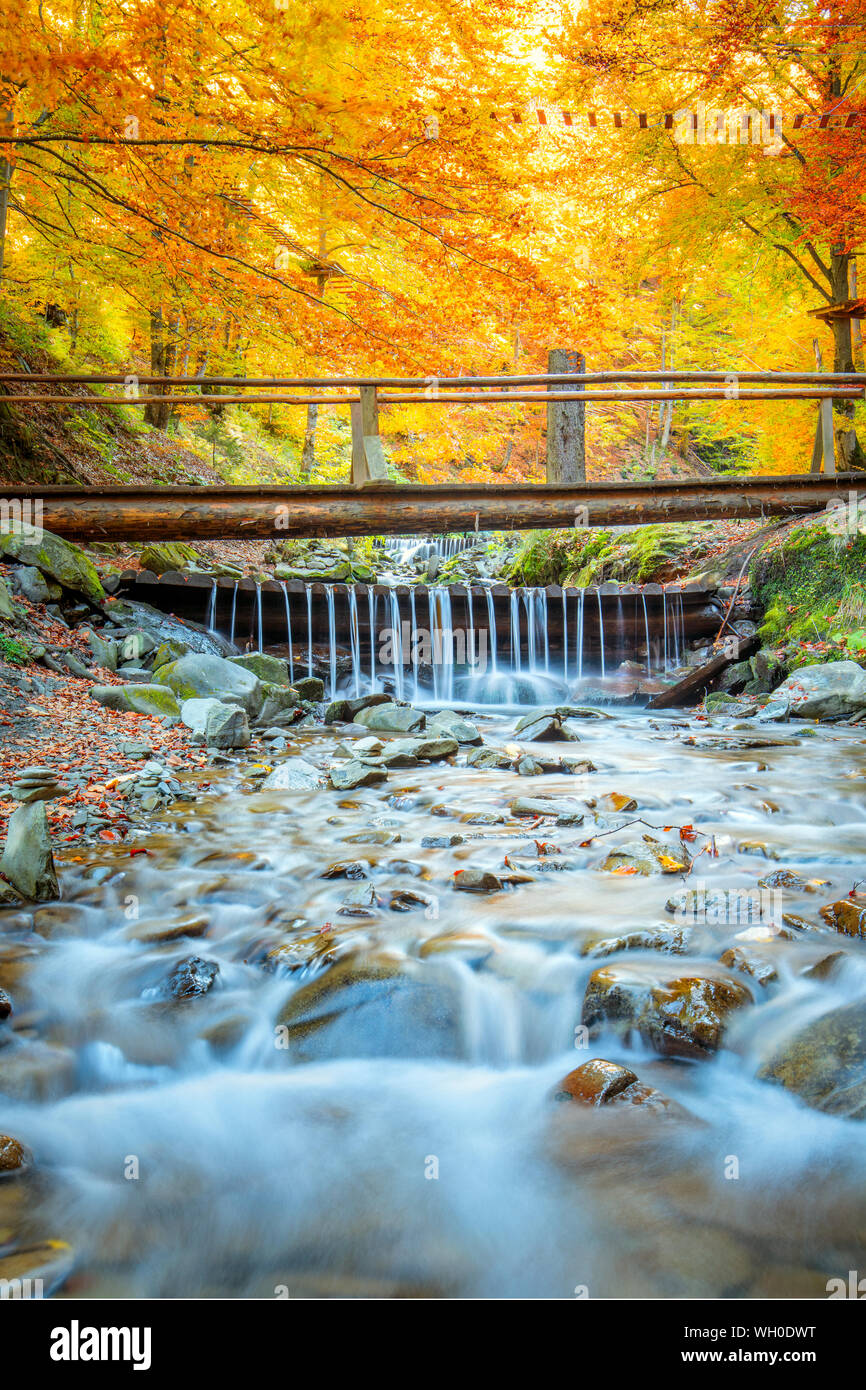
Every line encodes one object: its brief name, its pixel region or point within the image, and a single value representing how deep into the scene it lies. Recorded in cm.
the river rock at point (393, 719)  811
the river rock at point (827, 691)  763
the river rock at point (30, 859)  345
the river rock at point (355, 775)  579
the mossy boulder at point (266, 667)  938
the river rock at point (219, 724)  668
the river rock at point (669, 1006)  246
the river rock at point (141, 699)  674
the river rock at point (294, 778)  570
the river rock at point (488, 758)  651
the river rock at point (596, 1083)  231
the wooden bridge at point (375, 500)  783
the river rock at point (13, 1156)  210
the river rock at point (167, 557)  1089
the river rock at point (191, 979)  292
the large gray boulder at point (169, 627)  902
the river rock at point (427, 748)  678
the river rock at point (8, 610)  700
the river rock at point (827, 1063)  221
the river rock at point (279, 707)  821
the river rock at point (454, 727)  752
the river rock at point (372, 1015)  266
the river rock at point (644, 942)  292
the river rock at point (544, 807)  482
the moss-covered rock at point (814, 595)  848
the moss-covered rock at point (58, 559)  796
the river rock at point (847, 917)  301
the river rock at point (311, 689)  948
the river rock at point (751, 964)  270
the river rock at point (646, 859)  377
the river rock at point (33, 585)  785
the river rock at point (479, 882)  365
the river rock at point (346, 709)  869
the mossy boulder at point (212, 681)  766
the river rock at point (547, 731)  780
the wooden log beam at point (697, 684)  963
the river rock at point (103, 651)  781
